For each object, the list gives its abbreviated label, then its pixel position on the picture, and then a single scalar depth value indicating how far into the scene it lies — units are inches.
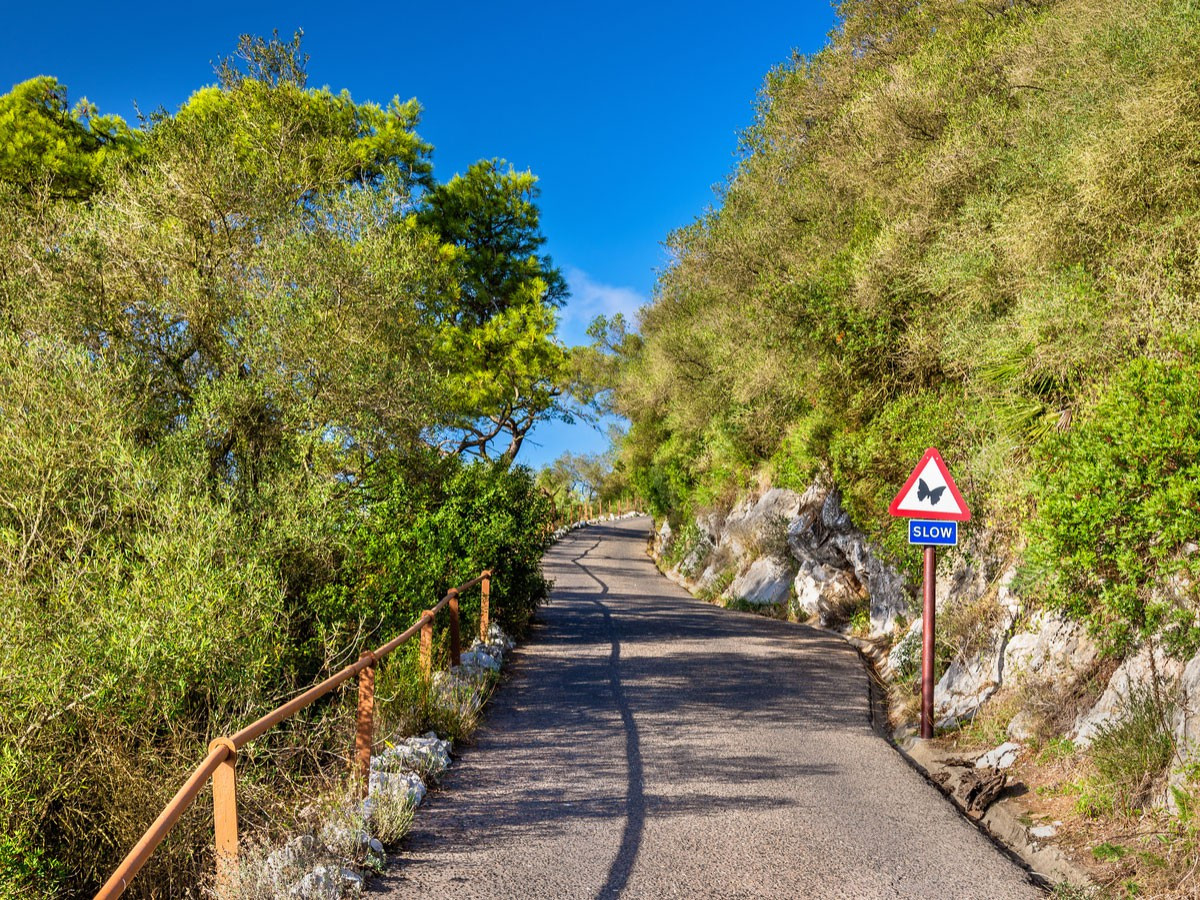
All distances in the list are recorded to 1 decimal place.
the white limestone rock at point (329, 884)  169.9
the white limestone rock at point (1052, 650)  281.7
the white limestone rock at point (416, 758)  250.0
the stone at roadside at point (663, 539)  1352.4
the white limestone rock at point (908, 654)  409.7
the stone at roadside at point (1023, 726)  278.0
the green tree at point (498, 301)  823.7
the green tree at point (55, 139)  710.5
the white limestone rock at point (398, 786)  218.5
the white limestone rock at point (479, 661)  402.9
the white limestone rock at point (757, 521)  771.4
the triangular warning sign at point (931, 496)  334.6
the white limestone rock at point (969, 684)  324.8
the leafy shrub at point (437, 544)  390.0
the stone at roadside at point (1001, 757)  273.9
